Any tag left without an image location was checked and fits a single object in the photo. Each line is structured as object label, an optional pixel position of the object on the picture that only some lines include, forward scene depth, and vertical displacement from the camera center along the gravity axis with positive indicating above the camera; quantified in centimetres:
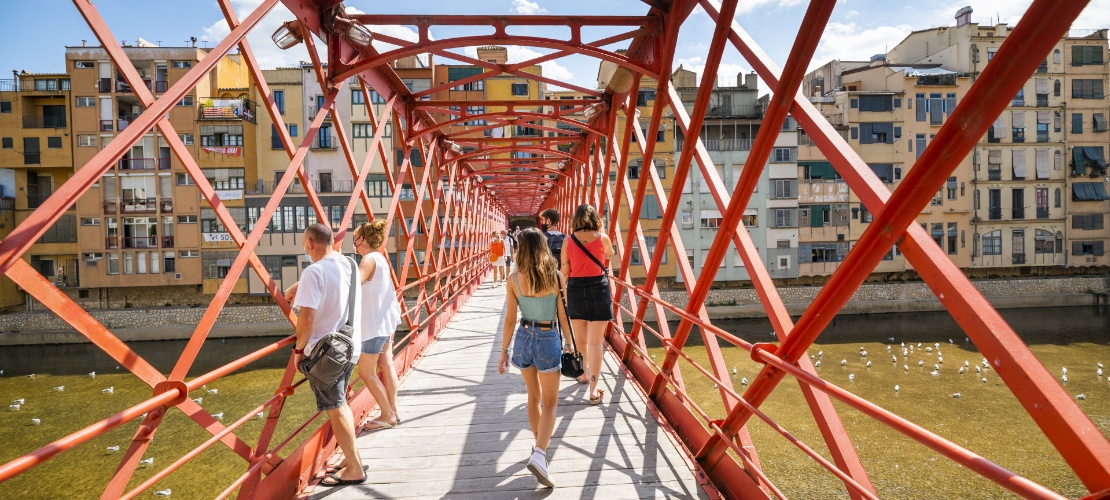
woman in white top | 402 -51
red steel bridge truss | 154 -1
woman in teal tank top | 338 -55
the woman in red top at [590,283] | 471 -38
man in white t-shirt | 303 -40
